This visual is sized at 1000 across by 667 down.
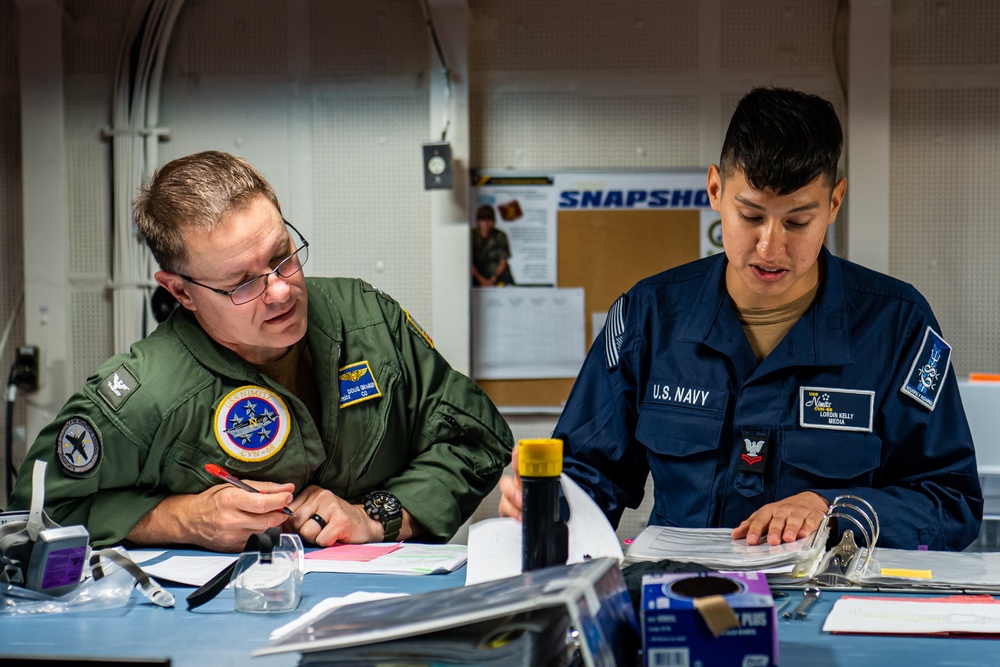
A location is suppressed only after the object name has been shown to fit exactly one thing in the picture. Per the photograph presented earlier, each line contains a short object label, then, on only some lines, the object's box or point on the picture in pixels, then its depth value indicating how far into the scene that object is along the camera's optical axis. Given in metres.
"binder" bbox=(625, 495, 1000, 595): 1.44
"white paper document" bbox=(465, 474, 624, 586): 1.42
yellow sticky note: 1.45
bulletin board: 3.51
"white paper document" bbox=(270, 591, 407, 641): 1.31
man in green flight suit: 1.86
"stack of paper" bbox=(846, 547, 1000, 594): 1.42
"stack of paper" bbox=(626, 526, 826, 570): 1.45
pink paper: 1.75
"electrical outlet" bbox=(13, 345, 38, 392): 3.53
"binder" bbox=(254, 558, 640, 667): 0.94
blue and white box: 1.00
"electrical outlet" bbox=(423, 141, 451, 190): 3.35
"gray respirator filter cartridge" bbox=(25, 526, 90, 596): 1.47
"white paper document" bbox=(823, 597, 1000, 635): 1.25
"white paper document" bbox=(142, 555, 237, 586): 1.58
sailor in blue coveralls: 1.78
